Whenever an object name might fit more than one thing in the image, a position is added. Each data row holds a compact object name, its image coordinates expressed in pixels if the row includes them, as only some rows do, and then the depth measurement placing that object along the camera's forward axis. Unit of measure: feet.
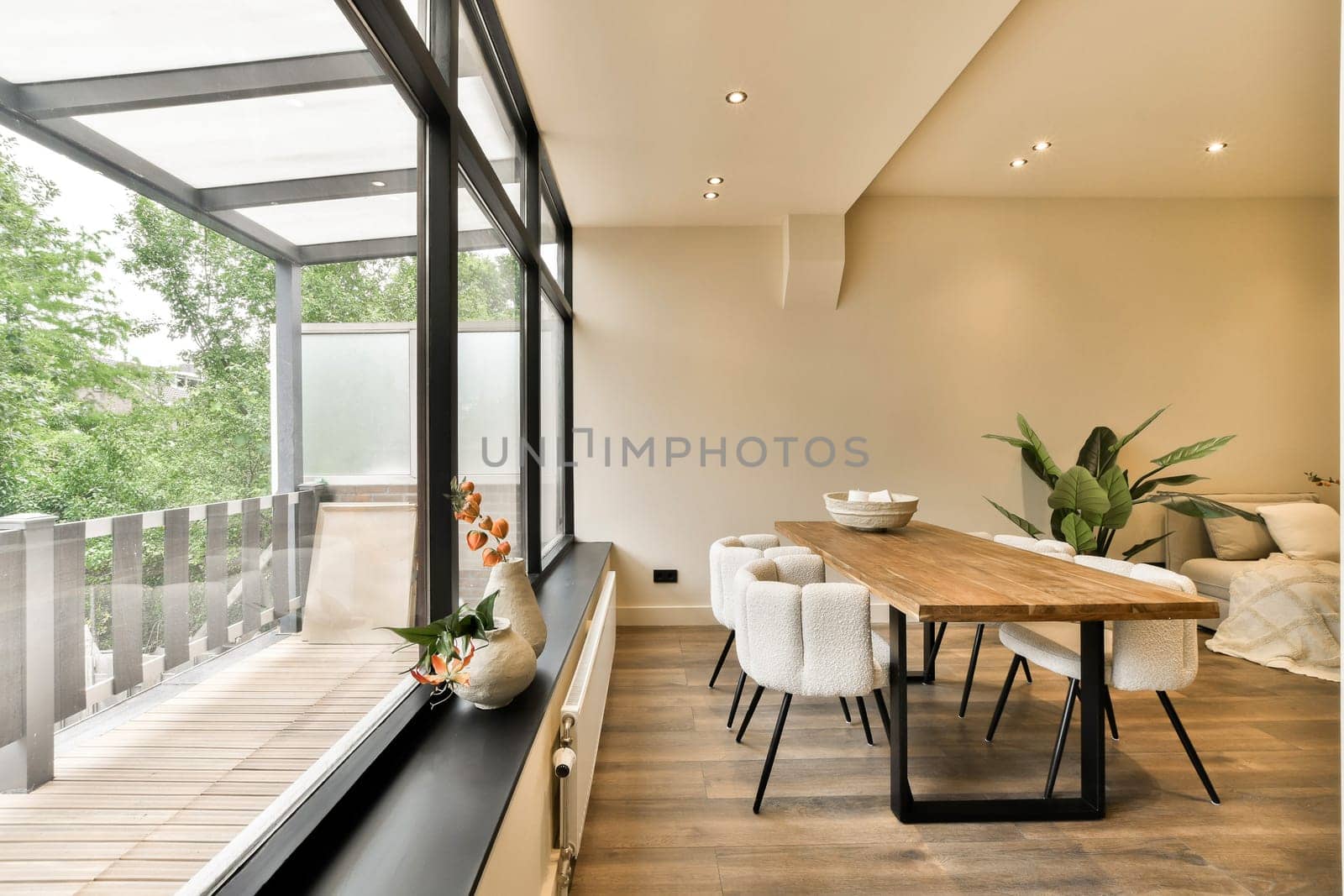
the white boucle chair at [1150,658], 6.51
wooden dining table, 5.42
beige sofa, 13.64
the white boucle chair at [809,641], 6.29
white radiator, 5.10
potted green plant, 12.42
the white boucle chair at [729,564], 8.47
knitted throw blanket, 10.91
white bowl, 9.66
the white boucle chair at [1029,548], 8.61
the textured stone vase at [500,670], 4.39
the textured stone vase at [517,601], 5.02
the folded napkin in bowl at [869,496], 10.46
